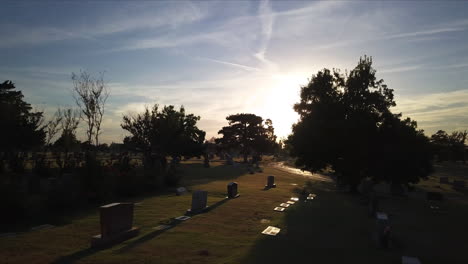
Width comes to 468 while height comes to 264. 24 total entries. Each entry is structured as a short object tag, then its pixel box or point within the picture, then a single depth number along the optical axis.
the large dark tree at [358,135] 22.94
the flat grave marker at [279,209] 15.00
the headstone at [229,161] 51.36
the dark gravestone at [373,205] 15.50
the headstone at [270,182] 24.35
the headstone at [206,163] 43.47
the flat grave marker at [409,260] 7.99
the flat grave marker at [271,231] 10.58
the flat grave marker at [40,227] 9.98
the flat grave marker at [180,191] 18.28
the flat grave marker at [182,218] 11.83
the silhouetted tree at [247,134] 60.34
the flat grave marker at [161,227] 10.44
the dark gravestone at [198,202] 13.39
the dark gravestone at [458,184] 32.81
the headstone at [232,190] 17.77
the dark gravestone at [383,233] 9.91
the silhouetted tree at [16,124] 34.16
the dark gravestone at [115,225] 8.54
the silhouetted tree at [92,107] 31.50
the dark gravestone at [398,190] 26.40
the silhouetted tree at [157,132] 35.06
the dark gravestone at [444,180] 38.12
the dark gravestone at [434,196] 21.92
